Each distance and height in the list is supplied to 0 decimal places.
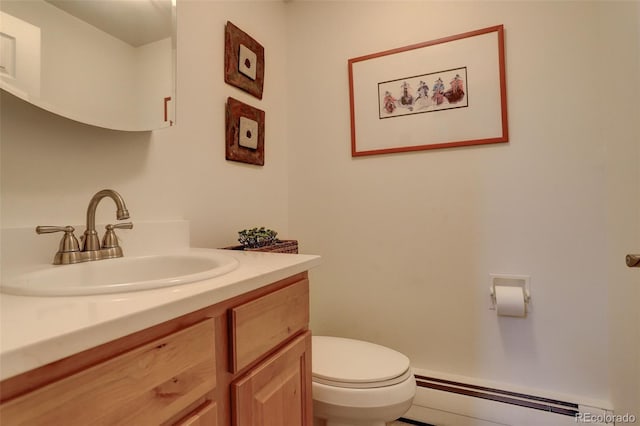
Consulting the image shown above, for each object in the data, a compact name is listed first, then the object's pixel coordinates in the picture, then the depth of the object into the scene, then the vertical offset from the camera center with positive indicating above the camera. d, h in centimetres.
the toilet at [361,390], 97 -55
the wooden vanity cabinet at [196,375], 35 -23
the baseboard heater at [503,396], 119 -75
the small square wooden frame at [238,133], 132 +40
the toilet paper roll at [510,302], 123 -35
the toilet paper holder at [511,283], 127 -28
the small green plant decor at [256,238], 118 -7
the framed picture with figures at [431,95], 132 +58
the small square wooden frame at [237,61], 132 +74
